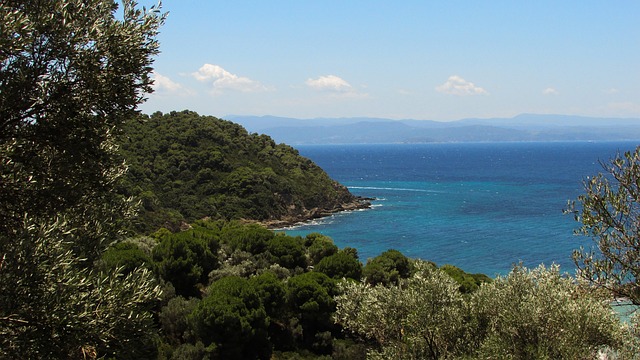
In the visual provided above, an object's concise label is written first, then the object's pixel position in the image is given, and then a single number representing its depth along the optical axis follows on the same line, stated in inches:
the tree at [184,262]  1027.3
